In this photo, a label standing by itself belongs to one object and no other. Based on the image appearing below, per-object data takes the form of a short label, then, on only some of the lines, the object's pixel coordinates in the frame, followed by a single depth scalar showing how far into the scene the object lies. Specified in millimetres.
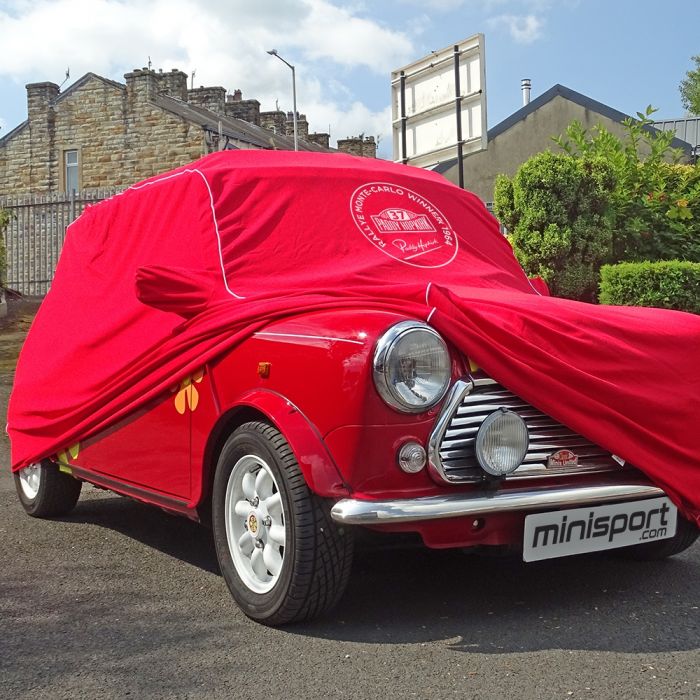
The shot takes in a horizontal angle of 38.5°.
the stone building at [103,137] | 30719
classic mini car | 3334
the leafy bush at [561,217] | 10820
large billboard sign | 13555
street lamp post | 36375
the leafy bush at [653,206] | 11648
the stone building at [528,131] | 21062
